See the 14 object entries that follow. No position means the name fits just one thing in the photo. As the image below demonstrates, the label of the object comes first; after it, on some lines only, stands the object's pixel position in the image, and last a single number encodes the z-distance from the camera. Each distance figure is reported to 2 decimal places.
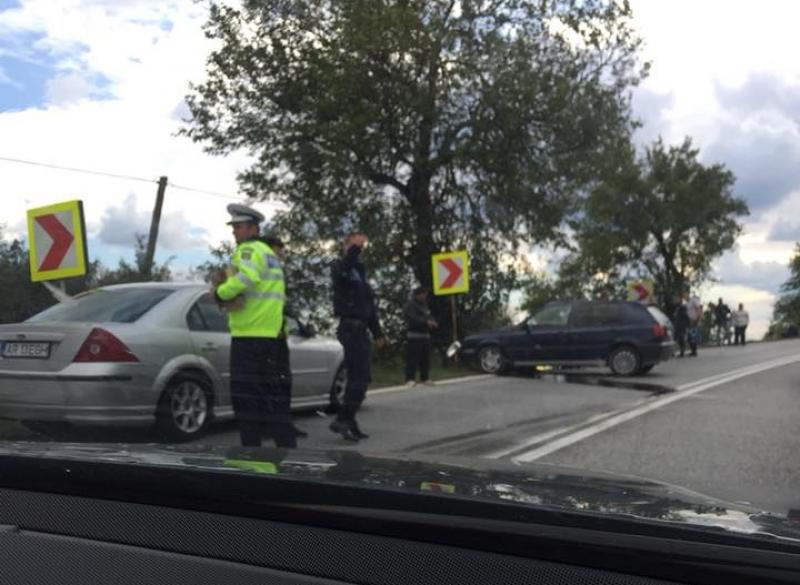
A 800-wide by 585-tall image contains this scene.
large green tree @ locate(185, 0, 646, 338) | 21.30
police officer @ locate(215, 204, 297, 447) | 6.41
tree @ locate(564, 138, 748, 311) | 47.38
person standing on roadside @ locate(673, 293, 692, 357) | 25.91
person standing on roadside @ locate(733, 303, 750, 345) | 36.47
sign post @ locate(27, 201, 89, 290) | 8.30
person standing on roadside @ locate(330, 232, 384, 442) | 8.06
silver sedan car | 7.09
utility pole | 13.36
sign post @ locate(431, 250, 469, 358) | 18.14
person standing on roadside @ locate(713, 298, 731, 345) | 37.91
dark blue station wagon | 17.75
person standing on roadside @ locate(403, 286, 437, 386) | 14.92
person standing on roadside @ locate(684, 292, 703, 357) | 26.81
